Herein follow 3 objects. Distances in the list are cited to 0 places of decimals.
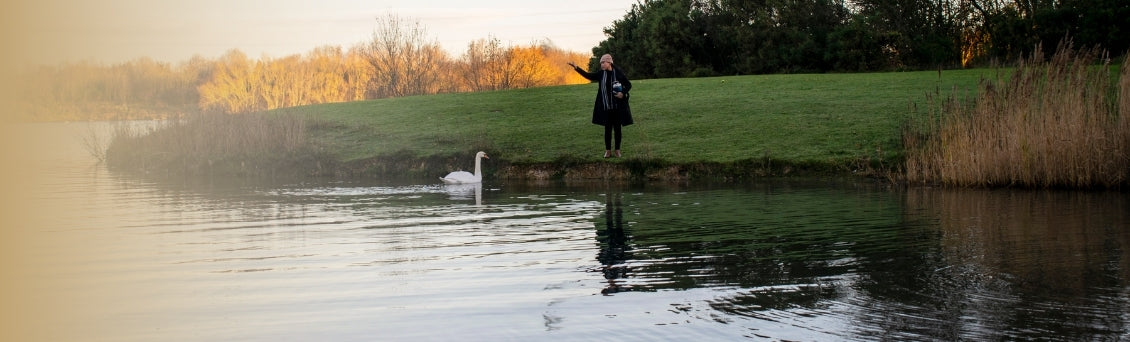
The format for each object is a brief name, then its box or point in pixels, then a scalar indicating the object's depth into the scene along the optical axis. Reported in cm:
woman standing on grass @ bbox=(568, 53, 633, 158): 2022
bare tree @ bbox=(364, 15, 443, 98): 4497
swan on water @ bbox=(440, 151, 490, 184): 2011
